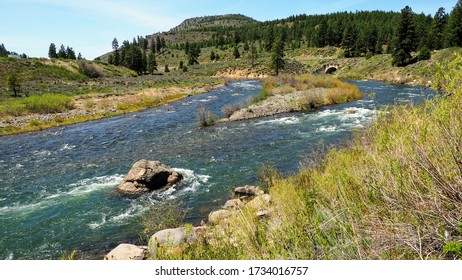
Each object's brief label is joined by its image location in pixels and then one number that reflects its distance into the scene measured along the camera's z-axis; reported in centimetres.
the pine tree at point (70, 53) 11938
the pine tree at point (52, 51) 11968
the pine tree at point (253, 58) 10066
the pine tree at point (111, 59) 11400
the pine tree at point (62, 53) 12114
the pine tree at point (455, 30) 6356
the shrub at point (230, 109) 3216
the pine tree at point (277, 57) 7544
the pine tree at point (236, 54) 12731
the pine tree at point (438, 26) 7244
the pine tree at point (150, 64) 10550
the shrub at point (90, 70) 8619
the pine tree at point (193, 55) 12864
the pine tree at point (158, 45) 17275
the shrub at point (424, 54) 6071
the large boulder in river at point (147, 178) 1479
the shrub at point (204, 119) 2859
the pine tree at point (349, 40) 9412
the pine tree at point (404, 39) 6338
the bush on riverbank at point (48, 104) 4103
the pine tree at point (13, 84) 5025
